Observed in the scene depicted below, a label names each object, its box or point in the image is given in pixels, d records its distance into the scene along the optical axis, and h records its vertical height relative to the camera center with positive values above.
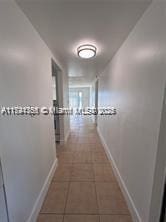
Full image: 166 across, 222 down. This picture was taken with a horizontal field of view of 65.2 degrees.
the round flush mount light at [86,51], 1.94 +0.66
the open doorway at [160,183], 0.94 -0.67
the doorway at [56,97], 3.43 -0.10
